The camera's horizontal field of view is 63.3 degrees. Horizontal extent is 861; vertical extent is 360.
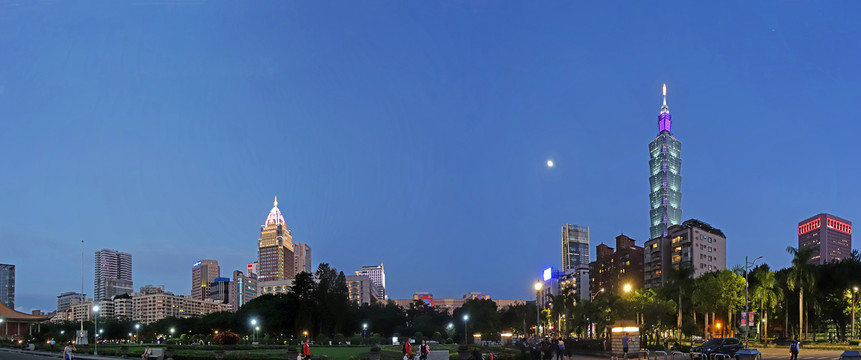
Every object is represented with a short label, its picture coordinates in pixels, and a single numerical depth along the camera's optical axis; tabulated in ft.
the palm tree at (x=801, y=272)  282.36
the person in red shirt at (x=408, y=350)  130.72
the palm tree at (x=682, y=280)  311.68
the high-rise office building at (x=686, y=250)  578.25
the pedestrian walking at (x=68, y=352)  143.74
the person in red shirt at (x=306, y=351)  130.21
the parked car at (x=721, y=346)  165.48
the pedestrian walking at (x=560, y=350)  143.48
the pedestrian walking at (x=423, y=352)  126.00
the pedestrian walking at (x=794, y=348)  140.26
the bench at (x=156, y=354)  156.02
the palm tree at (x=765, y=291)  285.84
